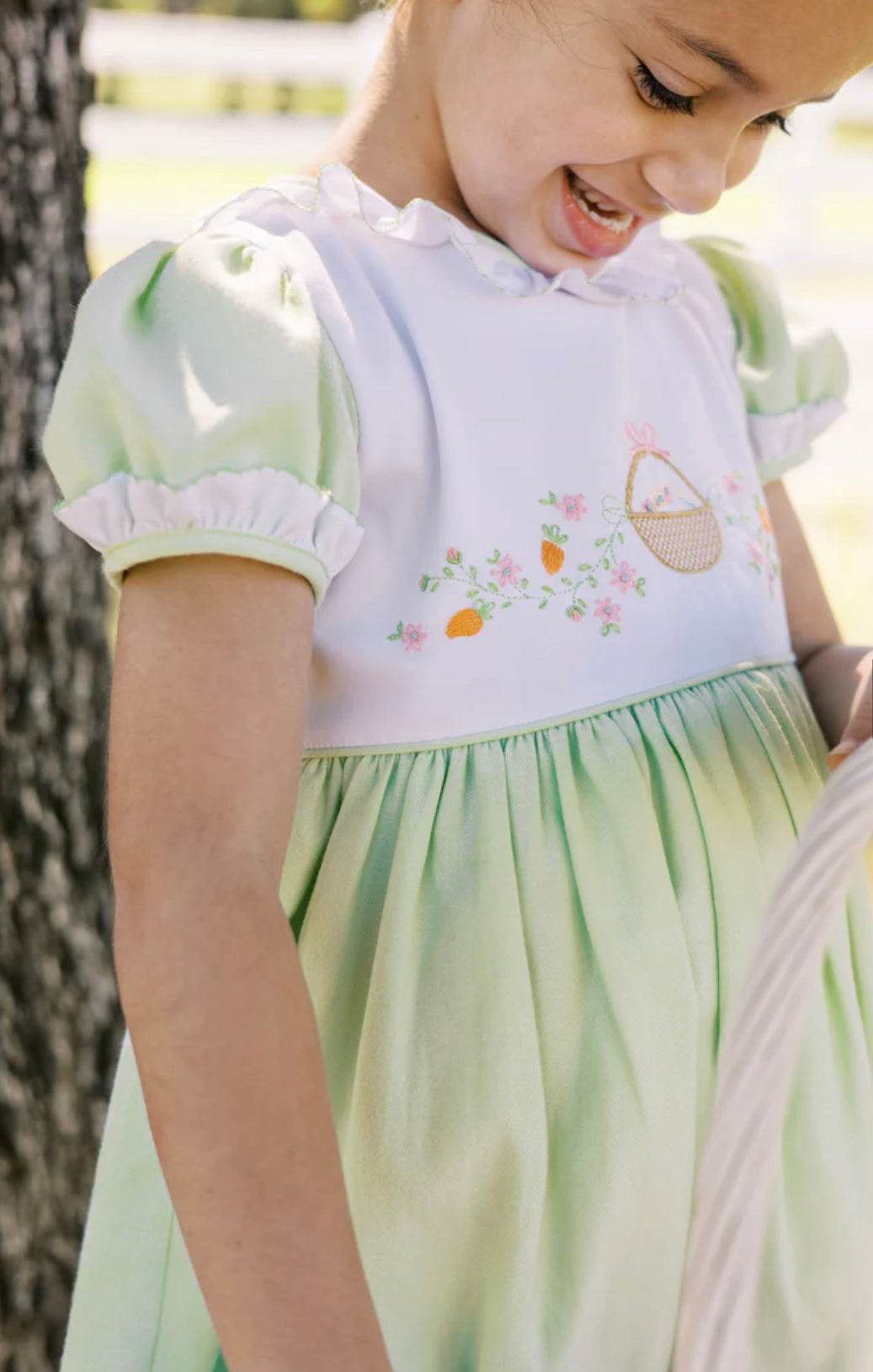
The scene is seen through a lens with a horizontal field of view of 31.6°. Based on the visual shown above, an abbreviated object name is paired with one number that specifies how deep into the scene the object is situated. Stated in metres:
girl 0.77
